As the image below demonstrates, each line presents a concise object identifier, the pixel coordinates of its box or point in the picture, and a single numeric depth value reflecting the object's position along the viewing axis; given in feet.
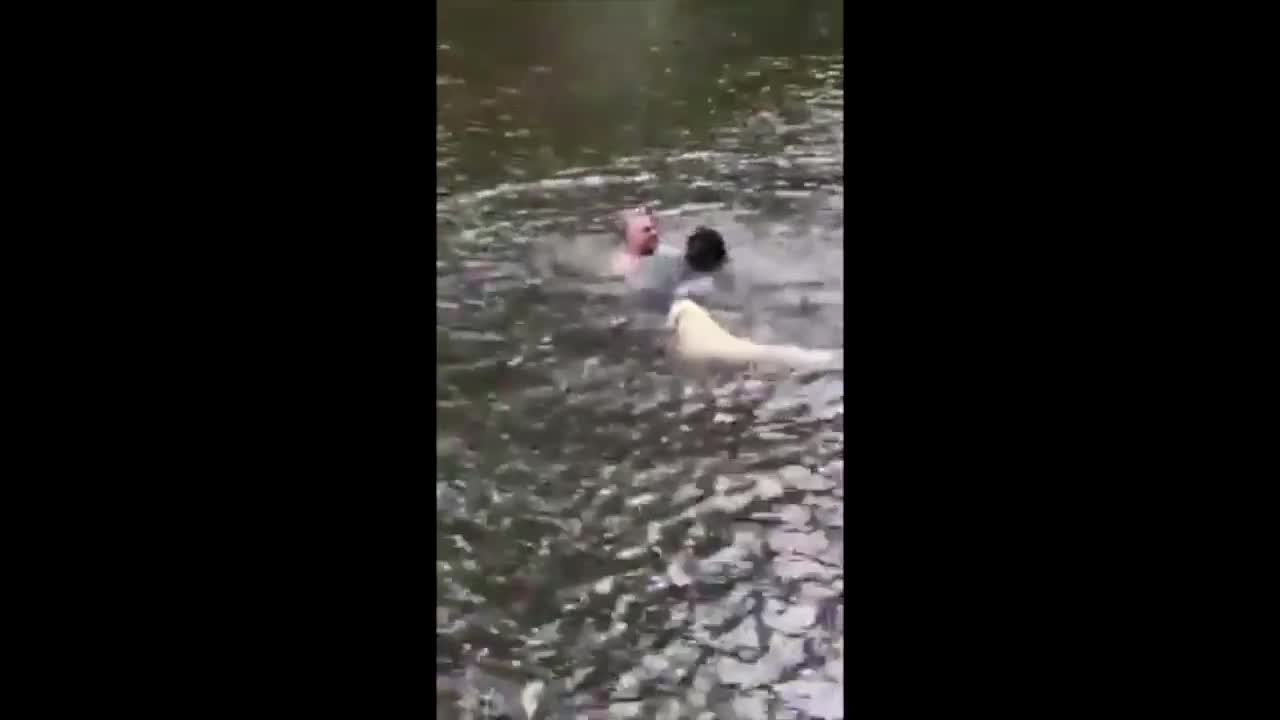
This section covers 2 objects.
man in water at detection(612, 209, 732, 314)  54.11
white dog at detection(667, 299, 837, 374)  53.97
